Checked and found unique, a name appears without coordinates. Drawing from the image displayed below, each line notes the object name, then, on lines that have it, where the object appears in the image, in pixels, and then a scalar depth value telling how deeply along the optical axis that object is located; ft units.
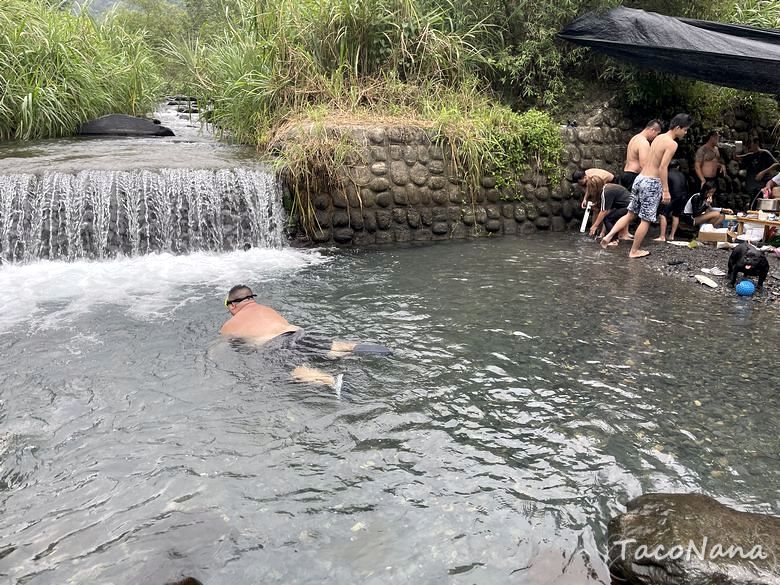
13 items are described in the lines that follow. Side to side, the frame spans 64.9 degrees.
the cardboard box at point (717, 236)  27.61
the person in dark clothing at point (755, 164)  34.37
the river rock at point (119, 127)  35.81
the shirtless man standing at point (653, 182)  24.47
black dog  20.72
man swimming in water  14.65
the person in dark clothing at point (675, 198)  29.55
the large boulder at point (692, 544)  7.58
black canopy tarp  24.77
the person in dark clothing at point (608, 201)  28.91
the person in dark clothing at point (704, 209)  30.45
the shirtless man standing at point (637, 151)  26.86
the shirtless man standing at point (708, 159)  31.35
